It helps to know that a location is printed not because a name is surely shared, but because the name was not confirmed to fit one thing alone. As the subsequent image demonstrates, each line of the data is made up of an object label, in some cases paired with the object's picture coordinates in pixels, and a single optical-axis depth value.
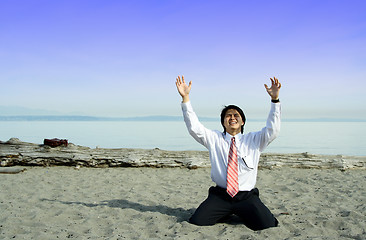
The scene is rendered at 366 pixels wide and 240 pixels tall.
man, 4.19
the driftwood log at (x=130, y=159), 9.44
